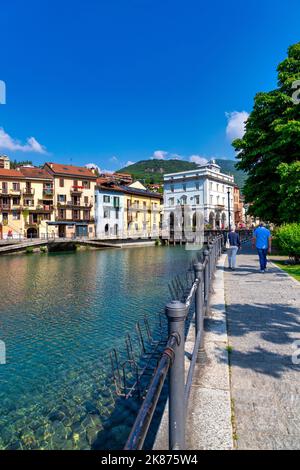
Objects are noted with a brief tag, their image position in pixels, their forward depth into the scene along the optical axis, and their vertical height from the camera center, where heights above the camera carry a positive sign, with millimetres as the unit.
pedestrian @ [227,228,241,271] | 12906 -637
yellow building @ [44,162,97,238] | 51281 +6296
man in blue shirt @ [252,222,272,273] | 12016 -436
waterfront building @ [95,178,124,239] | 56438 +5054
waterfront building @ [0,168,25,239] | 45822 +5338
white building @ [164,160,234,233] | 64125 +8944
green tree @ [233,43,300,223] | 18891 +6153
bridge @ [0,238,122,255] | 34969 -1128
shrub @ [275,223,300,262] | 14109 -439
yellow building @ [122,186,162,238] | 60531 +4778
